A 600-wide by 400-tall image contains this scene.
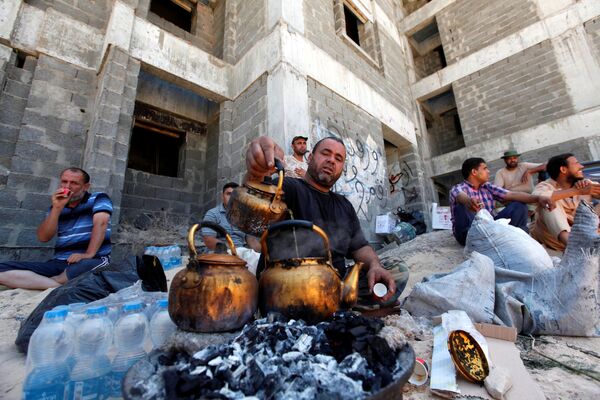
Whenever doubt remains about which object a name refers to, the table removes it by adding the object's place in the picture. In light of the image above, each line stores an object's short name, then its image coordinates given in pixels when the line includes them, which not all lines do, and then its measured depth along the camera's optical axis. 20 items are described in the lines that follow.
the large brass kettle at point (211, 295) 1.00
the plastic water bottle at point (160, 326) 1.35
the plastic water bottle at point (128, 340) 1.19
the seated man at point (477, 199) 3.11
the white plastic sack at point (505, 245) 2.03
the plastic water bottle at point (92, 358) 1.12
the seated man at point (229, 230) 2.79
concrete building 3.90
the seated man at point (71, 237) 2.58
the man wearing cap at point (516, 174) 4.30
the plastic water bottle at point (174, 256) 3.68
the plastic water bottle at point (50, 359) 1.06
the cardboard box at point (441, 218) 5.77
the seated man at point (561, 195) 2.86
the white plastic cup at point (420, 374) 1.17
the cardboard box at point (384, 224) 5.28
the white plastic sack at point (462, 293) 1.70
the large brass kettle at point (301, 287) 1.11
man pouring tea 1.84
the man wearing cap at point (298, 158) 3.86
